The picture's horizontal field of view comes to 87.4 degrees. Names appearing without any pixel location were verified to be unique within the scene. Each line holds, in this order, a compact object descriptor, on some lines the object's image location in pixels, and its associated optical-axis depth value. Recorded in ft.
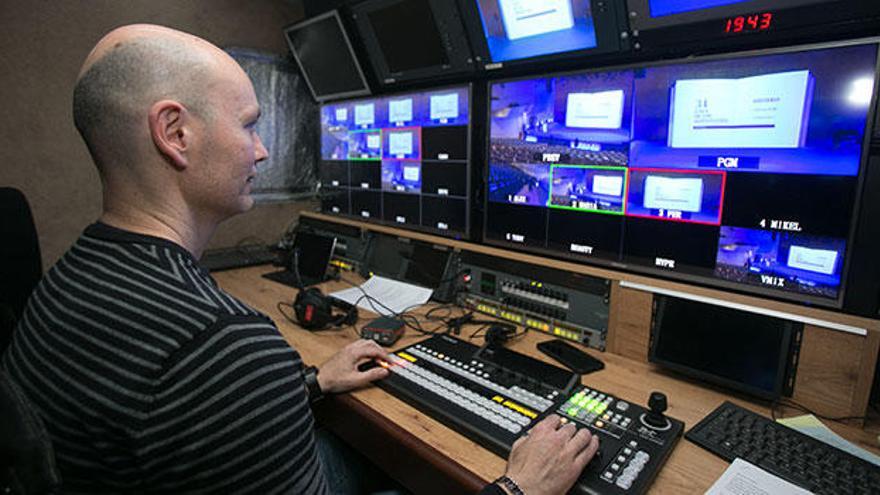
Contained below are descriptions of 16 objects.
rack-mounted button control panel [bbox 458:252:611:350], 4.69
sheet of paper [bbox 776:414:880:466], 3.01
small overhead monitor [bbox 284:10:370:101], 7.25
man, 1.92
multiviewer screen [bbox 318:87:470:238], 6.26
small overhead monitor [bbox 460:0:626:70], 4.48
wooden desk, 2.88
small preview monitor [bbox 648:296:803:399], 3.63
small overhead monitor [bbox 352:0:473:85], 5.84
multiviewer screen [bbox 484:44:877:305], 3.56
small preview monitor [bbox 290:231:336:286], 7.10
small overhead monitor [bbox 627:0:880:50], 3.42
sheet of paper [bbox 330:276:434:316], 5.83
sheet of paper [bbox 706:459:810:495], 2.63
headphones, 5.13
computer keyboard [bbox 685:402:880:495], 2.67
